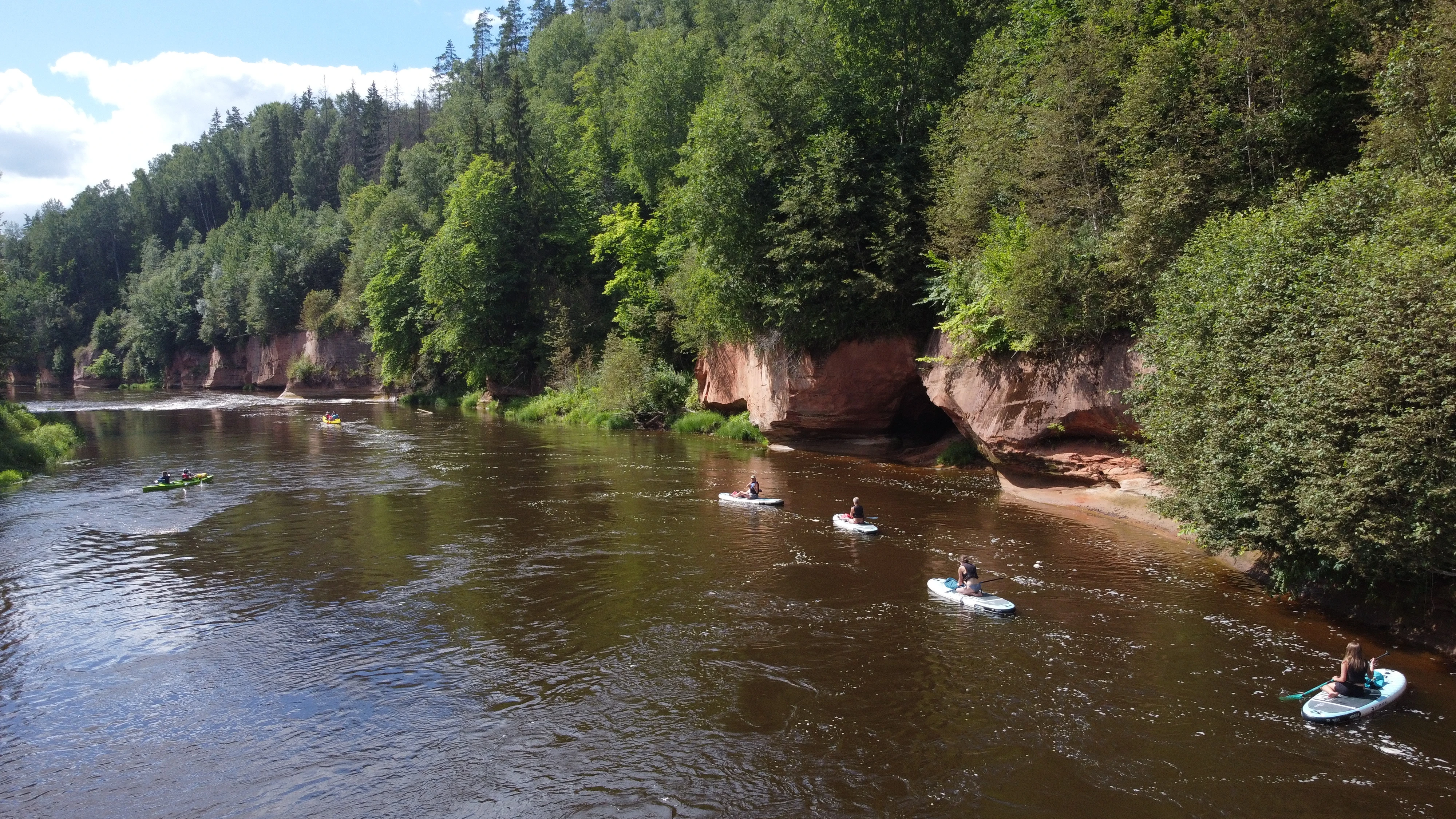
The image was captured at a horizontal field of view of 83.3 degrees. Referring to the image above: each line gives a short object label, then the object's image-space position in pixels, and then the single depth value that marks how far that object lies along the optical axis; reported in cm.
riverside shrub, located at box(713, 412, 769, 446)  4100
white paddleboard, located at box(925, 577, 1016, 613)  1602
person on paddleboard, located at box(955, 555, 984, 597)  1641
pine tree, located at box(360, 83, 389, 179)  12256
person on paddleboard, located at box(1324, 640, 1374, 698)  1171
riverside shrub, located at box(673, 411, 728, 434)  4422
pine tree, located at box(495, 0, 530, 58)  11125
